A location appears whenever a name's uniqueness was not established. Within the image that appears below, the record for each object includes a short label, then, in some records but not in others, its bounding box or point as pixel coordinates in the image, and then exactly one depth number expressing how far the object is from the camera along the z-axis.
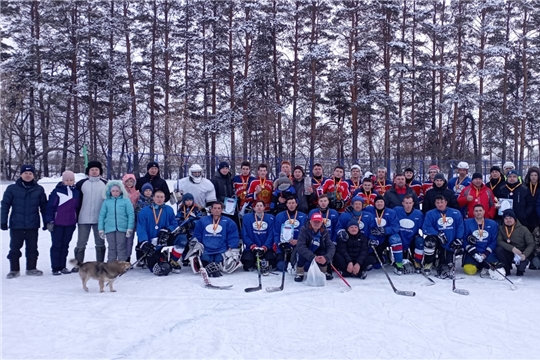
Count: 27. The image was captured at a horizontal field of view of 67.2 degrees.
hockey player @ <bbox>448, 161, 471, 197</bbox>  6.55
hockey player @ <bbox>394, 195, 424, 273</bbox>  5.91
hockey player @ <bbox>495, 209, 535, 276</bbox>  5.58
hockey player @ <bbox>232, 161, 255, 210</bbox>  6.66
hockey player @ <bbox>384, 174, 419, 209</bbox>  6.38
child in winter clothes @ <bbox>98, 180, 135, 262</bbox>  5.56
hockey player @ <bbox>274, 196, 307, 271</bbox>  5.83
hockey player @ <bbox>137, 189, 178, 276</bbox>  5.59
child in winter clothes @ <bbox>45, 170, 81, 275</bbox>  5.50
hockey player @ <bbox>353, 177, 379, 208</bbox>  6.37
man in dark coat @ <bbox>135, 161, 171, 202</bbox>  6.42
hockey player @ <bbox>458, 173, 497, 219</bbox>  6.16
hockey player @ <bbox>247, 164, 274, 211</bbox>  6.52
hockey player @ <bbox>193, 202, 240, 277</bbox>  5.73
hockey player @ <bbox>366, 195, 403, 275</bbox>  5.78
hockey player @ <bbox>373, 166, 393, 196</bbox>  6.77
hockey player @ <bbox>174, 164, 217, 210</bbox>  6.36
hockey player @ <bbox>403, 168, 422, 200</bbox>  6.63
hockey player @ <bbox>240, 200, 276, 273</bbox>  5.89
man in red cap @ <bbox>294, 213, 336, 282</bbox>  5.36
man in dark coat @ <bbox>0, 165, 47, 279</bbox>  5.33
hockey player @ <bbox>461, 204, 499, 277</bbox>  5.66
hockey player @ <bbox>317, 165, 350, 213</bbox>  6.29
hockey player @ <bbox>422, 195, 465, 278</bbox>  5.64
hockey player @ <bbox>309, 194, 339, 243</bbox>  5.84
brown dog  4.72
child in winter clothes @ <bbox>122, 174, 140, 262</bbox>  6.05
